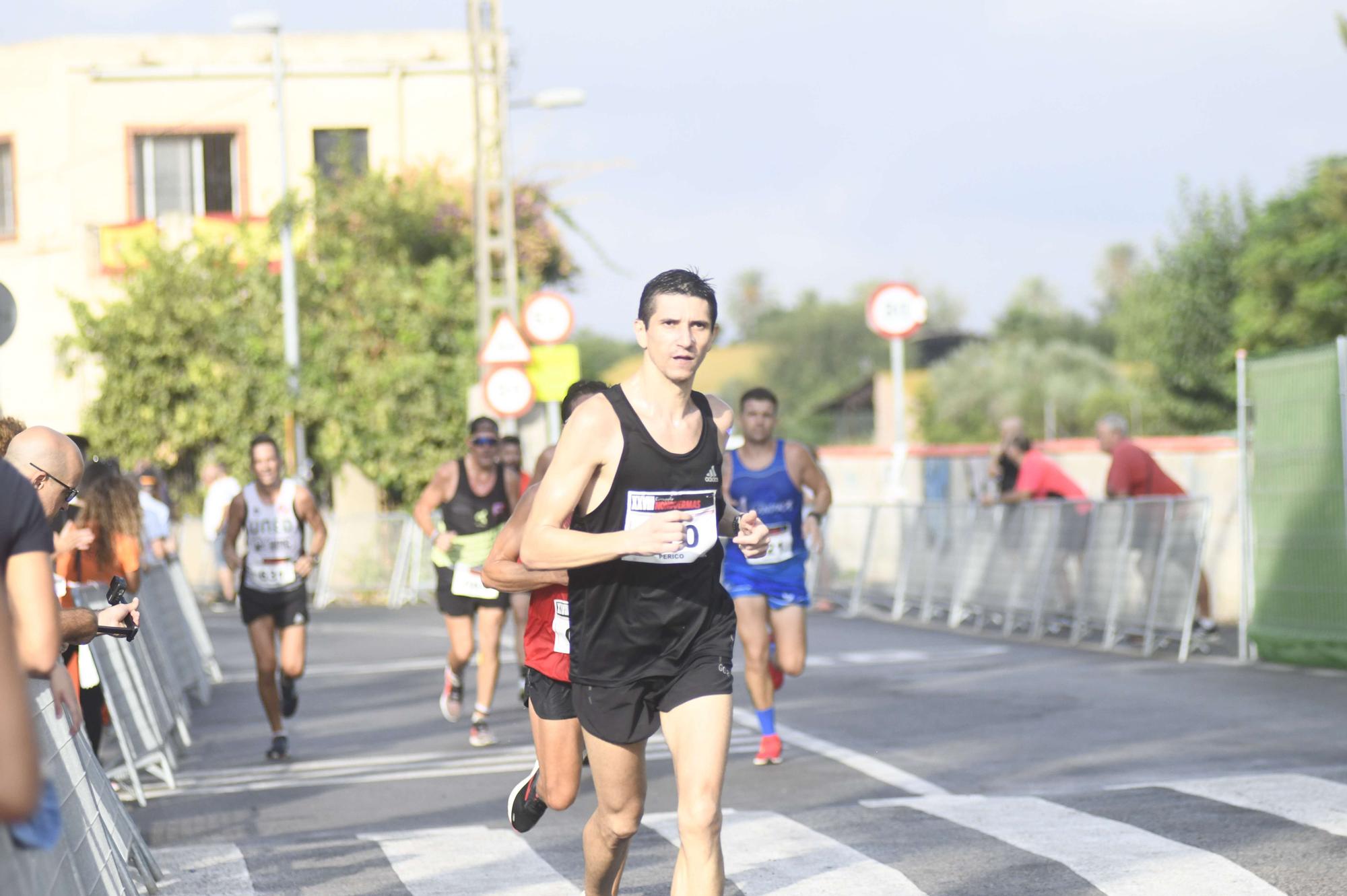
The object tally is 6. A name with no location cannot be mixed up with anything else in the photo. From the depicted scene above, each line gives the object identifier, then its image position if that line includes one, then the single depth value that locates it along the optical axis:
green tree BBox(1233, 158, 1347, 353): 33.09
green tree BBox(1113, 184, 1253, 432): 52.09
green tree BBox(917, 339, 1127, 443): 79.56
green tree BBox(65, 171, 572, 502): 30.92
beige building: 33.34
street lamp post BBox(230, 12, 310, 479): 27.78
